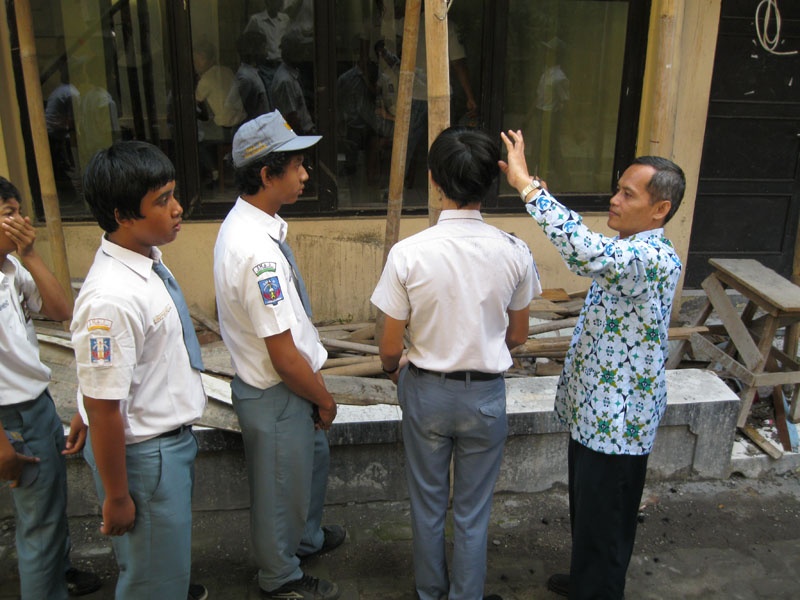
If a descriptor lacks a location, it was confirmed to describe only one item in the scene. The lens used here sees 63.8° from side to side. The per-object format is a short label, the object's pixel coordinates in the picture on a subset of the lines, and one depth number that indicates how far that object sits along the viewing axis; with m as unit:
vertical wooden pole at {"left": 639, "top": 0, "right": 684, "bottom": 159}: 3.21
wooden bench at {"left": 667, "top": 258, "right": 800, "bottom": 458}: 3.72
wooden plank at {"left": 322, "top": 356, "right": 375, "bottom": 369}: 3.99
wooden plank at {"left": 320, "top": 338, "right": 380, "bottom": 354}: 4.15
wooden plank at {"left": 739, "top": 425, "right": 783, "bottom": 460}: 3.71
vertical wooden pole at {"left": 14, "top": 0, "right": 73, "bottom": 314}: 3.47
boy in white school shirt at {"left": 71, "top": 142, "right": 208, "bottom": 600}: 1.84
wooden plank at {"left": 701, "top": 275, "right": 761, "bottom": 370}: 3.79
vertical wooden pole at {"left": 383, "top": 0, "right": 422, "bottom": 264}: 3.32
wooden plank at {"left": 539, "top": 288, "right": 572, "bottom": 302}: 5.22
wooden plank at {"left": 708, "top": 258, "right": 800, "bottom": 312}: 3.66
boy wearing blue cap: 2.21
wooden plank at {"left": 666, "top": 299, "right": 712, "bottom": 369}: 4.45
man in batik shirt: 2.16
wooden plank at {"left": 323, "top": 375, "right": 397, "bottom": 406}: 3.48
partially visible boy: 2.27
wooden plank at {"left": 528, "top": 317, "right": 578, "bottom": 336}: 4.36
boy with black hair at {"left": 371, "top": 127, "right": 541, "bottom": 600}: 2.20
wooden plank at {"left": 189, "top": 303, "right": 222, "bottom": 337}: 4.63
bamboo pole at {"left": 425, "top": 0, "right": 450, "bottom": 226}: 2.69
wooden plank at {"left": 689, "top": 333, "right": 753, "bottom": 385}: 3.75
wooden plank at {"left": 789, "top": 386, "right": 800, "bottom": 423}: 4.05
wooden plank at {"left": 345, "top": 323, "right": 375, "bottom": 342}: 4.56
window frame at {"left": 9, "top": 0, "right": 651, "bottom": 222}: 4.95
